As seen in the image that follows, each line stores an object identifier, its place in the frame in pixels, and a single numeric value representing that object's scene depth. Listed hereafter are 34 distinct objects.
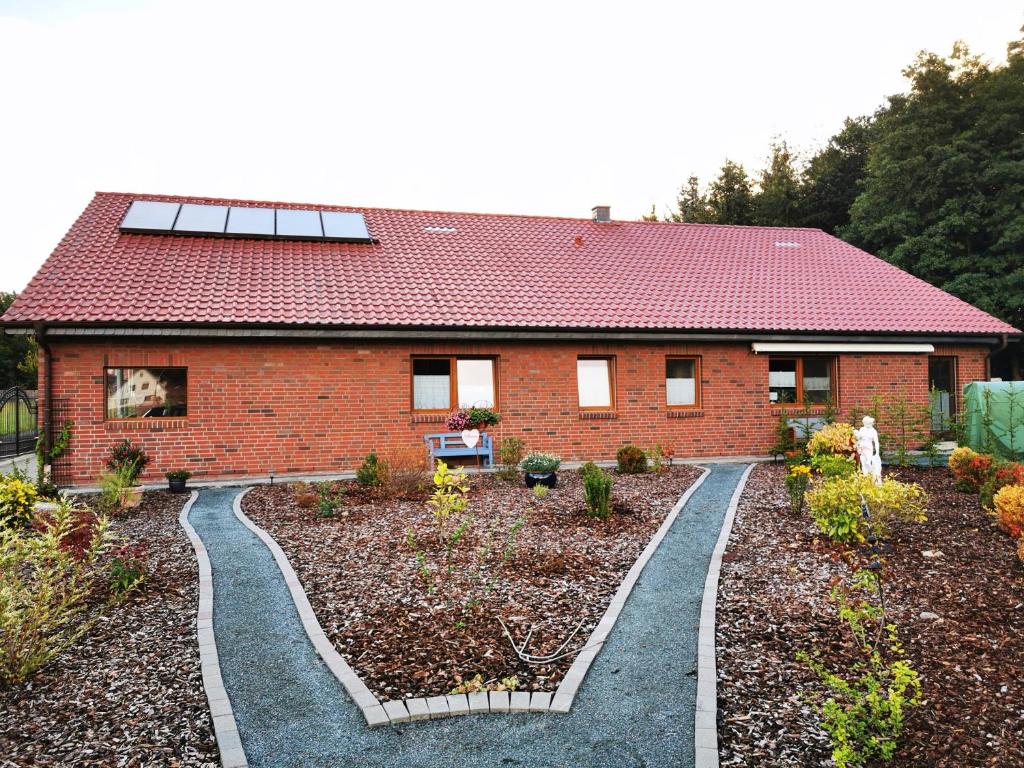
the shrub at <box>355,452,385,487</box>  10.51
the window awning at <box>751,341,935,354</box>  15.20
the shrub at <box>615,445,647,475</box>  12.48
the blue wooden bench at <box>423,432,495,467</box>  13.24
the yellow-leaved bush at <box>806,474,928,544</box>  6.85
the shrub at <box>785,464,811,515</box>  8.49
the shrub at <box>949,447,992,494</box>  9.33
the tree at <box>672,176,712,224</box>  35.38
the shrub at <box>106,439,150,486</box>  11.24
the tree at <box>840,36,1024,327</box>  24.30
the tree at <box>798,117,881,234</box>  32.84
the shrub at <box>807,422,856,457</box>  10.96
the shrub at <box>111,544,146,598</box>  5.62
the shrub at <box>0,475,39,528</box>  7.86
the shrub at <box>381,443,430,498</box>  10.20
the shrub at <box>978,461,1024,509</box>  8.44
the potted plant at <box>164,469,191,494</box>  11.12
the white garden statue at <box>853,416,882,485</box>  8.27
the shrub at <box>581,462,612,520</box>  8.30
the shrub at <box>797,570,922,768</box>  3.18
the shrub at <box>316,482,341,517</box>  8.68
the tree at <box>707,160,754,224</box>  34.19
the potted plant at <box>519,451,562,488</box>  10.62
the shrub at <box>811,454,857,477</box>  8.33
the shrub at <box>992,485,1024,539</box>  6.67
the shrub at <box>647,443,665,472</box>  12.59
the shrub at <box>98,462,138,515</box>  9.20
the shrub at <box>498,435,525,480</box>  11.57
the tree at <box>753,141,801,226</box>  32.81
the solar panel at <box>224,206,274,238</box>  15.66
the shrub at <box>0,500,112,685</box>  4.20
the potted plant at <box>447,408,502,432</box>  12.20
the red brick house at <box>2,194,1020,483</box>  12.34
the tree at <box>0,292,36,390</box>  38.44
